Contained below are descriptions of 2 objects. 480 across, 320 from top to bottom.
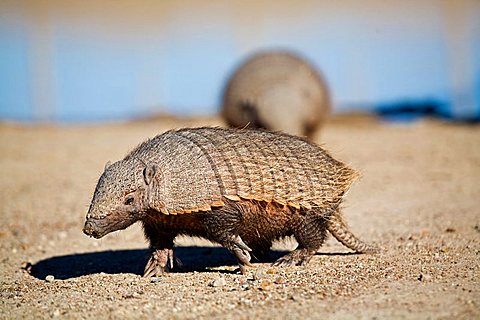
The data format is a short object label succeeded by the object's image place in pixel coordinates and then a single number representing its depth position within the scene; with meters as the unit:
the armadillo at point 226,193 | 13.45
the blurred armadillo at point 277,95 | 29.19
